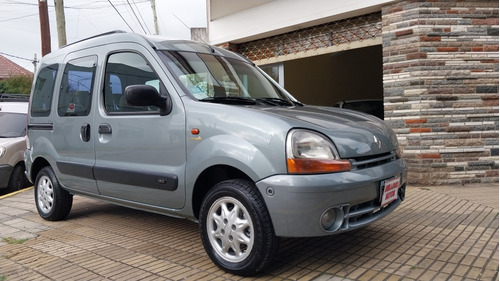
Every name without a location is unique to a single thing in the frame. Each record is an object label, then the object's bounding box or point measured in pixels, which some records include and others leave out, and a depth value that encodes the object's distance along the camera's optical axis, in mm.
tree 27922
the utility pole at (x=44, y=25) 10362
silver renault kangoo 2756
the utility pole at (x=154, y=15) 24559
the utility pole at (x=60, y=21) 10430
